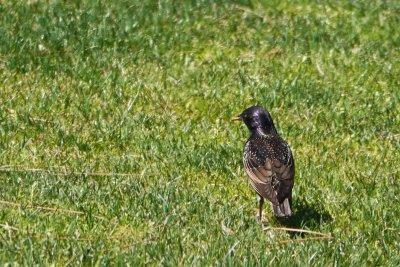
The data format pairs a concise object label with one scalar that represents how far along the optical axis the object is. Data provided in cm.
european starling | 1647
